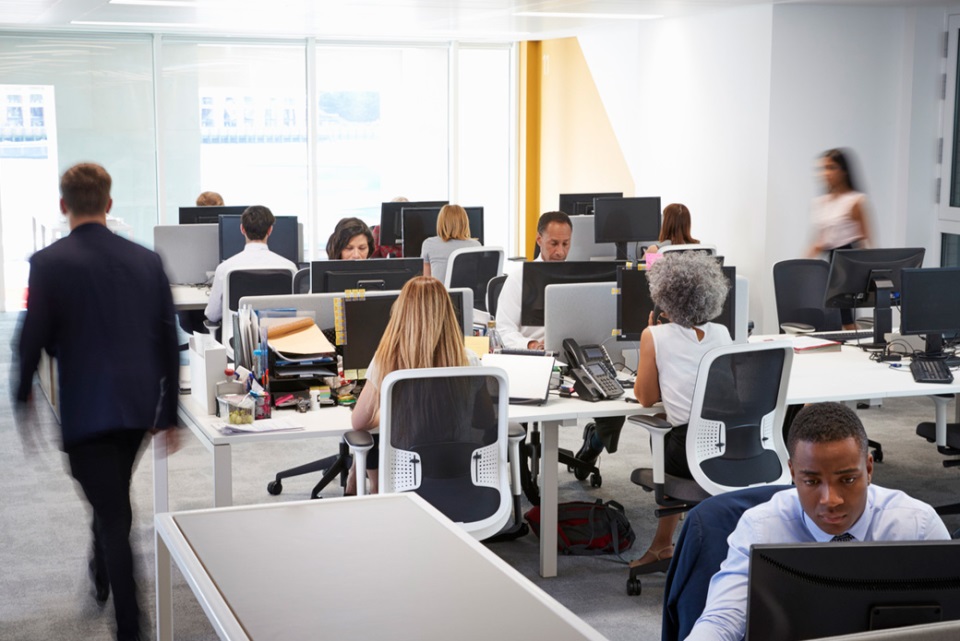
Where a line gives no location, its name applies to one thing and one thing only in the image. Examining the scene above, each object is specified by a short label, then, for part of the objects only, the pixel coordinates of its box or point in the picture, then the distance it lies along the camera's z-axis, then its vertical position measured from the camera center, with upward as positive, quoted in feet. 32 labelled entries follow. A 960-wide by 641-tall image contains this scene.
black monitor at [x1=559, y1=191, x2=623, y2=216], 32.19 -0.01
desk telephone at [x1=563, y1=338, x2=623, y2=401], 15.17 -2.25
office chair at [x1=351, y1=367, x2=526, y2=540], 12.18 -2.55
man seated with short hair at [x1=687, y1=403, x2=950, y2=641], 7.20 -1.92
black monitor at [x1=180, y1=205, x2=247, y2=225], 27.30 -0.31
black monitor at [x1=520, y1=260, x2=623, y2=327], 17.78 -1.12
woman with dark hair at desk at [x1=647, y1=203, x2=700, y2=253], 26.37 -0.48
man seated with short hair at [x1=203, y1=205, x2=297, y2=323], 21.58 -1.00
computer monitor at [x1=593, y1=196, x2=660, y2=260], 29.14 -0.41
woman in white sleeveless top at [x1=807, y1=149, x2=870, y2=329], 25.59 -0.12
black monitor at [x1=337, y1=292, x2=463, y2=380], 15.19 -1.64
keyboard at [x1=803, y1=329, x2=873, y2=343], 19.84 -2.24
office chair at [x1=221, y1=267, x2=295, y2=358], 20.88 -1.48
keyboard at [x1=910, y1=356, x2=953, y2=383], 16.57 -2.38
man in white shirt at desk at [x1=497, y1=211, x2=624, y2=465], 17.60 -2.10
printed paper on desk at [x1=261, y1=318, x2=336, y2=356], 14.96 -1.76
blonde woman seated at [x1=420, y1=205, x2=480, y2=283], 25.64 -0.82
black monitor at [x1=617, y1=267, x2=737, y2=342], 16.61 -1.41
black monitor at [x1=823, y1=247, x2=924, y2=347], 19.33 -1.18
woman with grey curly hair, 14.28 -1.68
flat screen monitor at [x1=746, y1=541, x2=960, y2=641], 5.24 -1.72
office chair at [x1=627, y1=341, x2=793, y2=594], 13.71 -2.70
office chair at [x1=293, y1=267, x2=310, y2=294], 21.48 -1.44
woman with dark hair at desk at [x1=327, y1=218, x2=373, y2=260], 22.12 -0.75
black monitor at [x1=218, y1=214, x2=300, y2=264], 26.25 -0.81
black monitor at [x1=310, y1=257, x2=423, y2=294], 17.99 -1.10
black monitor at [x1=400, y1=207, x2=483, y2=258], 27.71 -0.56
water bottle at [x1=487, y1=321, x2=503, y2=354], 17.43 -2.07
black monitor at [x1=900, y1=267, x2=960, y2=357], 17.38 -1.45
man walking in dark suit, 10.96 -1.30
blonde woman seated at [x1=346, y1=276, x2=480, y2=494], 12.97 -1.50
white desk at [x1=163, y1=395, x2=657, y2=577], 13.42 -2.71
